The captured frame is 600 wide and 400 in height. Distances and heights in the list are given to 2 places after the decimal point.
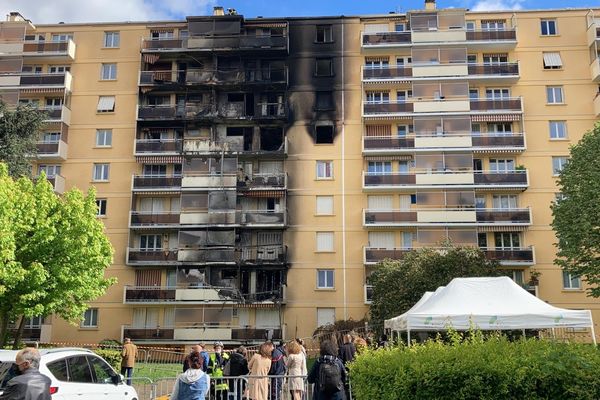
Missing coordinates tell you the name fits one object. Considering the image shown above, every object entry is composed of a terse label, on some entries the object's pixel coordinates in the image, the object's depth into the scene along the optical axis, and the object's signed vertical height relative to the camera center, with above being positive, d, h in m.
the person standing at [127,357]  21.19 -0.83
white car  11.36 -0.79
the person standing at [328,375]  10.58 -0.70
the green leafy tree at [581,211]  28.41 +5.28
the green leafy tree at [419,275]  32.31 +2.84
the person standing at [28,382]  6.63 -0.52
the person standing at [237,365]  16.23 -0.82
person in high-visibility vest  14.62 -1.01
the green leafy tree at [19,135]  35.66 +10.80
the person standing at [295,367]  14.19 -0.79
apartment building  41.19 +11.84
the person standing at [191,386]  8.87 -0.73
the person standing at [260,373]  13.96 -0.91
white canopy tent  16.73 +0.55
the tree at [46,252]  26.69 +3.36
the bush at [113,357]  26.36 -1.03
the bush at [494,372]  7.26 -0.45
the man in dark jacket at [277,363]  16.61 -0.79
